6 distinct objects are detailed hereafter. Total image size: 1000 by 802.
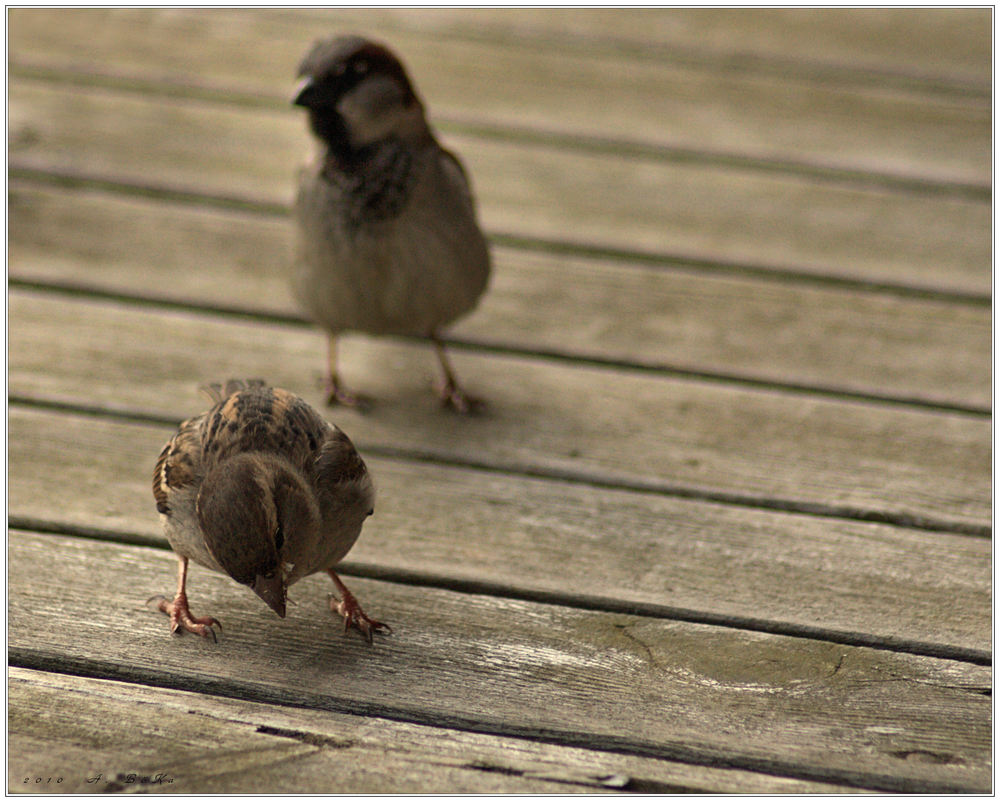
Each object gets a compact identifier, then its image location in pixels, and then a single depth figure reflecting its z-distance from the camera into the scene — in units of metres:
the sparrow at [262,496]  3.63
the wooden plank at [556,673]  3.69
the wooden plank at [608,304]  5.71
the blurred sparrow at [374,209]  5.18
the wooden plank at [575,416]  4.98
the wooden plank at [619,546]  4.29
